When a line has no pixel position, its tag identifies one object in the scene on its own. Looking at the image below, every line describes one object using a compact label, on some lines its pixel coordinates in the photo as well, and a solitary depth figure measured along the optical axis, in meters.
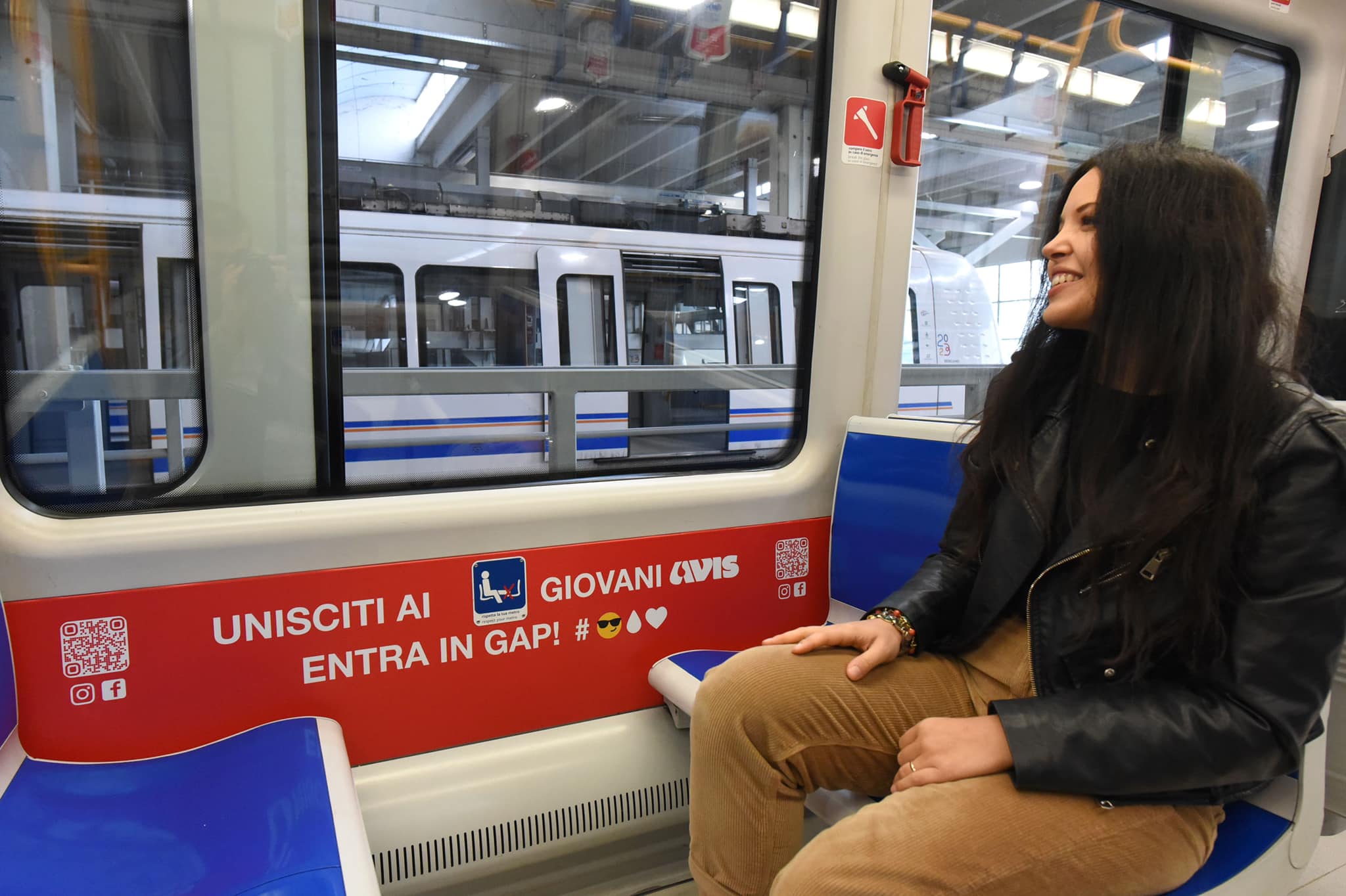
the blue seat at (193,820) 1.11
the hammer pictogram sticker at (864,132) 1.99
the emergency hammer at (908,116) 1.99
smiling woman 0.95
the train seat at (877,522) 1.77
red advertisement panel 1.44
